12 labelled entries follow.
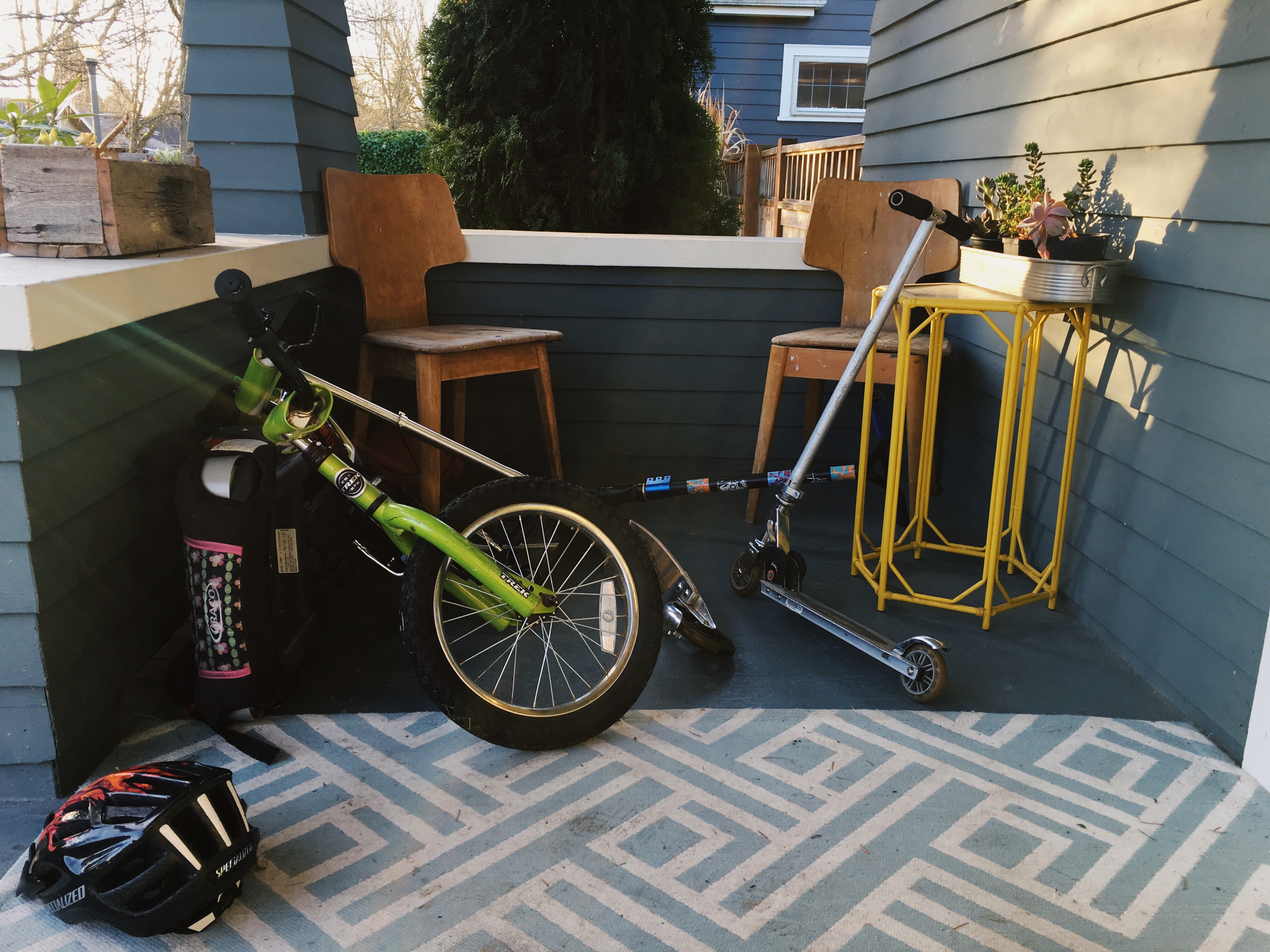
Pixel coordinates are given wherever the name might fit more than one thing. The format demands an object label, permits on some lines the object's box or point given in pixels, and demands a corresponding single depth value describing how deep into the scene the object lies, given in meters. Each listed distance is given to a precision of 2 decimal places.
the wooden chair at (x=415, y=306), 2.32
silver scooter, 1.74
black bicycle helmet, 1.12
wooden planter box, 1.50
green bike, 1.54
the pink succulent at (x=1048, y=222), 1.84
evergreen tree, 3.61
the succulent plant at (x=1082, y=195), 1.91
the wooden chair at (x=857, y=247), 2.59
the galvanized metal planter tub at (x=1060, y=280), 1.80
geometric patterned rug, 1.19
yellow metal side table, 1.89
